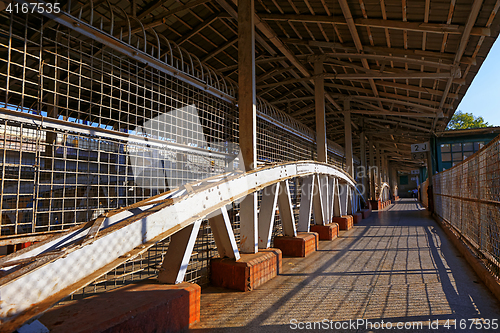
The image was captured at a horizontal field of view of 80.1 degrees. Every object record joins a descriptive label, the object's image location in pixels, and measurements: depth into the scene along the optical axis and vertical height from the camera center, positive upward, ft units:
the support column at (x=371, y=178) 80.18 +2.79
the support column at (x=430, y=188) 57.26 -0.01
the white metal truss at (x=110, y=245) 6.31 -1.61
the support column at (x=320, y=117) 37.24 +9.01
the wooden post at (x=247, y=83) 18.88 +6.86
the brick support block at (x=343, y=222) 36.86 -4.17
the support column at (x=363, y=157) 70.51 +7.54
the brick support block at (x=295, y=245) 21.97 -4.22
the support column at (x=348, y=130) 52.44 +10.57
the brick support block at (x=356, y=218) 44.60 -4.50
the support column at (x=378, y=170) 95.09 +5.68
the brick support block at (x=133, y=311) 7.20 -3.31
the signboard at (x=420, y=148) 59.36 +8.02
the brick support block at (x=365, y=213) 53.46 -4.59
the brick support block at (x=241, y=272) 14.47 -4.16
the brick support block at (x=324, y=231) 29.32 -4.20
